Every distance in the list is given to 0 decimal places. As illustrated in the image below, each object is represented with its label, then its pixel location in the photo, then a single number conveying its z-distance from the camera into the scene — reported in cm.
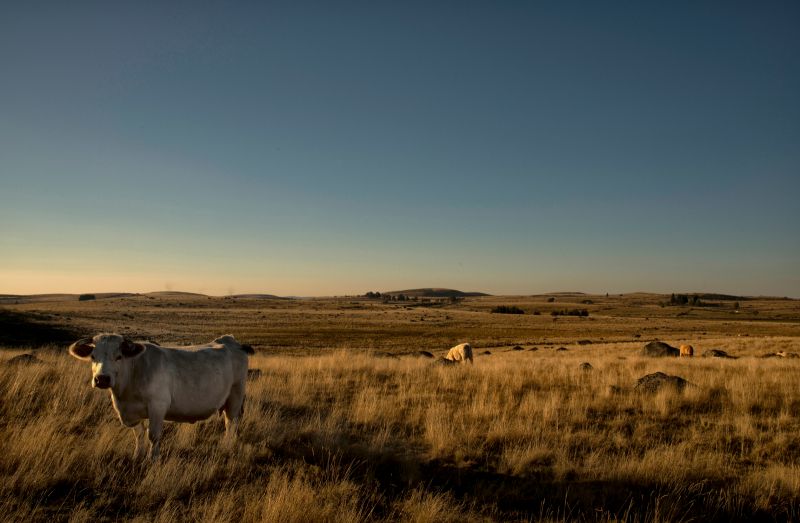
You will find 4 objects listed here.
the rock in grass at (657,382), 1096
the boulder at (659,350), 2681
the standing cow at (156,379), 571
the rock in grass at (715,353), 2791
